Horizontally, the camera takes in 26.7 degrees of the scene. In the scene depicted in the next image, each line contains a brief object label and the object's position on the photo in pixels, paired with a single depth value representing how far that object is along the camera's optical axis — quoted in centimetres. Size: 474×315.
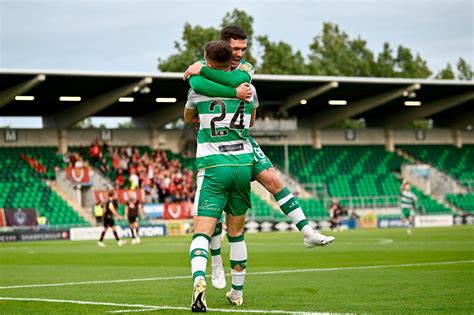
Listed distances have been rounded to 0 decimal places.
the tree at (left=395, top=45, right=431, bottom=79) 9506
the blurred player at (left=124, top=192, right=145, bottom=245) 3531
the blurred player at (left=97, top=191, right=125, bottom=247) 3362
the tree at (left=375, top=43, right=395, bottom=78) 9547
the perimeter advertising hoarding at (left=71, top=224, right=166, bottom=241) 4294
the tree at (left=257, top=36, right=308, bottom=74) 8338
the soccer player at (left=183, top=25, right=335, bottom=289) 962
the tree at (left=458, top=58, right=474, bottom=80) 10375
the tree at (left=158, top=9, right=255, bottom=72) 7738
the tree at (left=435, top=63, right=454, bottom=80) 10030
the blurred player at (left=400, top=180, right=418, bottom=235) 3972
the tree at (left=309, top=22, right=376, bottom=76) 9275
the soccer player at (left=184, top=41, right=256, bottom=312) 957
